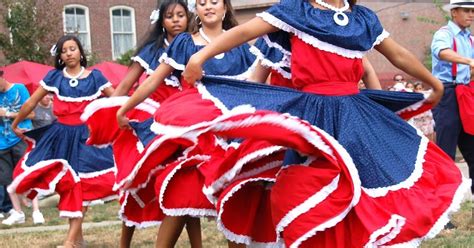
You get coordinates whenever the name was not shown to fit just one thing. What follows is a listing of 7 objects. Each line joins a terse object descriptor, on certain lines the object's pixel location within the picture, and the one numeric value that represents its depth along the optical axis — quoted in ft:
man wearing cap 24.47
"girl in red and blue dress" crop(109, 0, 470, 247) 13.56
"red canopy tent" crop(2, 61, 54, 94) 46.73
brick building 85.46
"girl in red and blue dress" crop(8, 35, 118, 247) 23.82
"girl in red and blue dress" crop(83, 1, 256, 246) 17.52
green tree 62.80
